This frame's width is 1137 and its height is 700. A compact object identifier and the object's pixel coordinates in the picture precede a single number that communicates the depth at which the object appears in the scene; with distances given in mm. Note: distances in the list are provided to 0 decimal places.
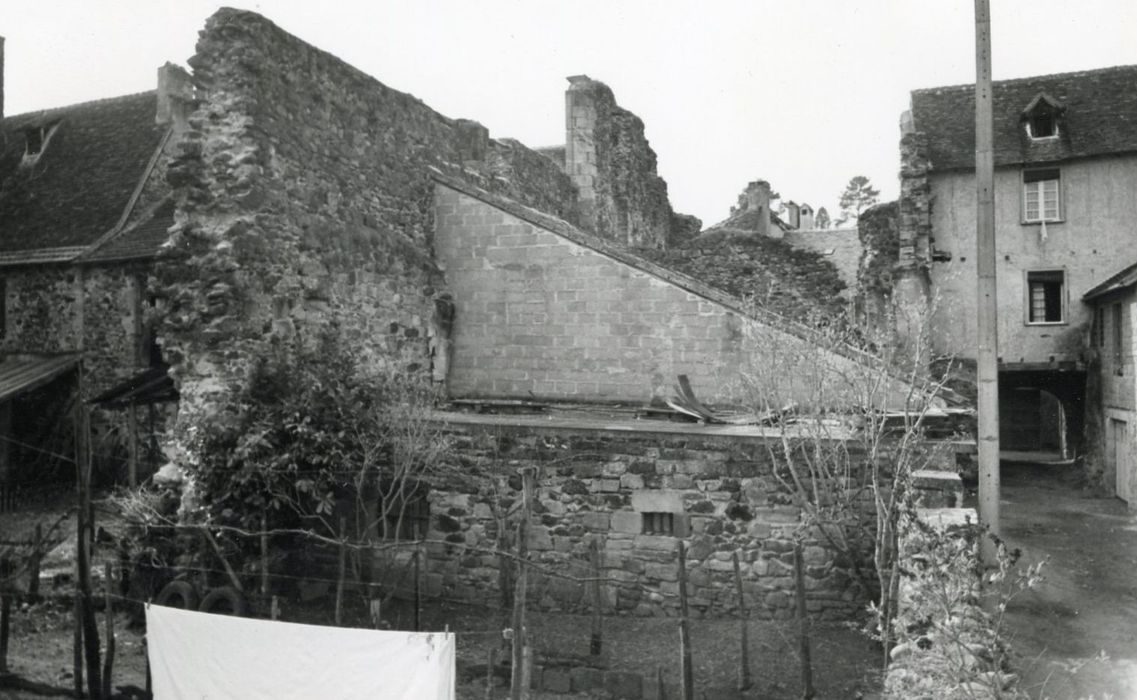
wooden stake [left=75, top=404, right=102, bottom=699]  8156
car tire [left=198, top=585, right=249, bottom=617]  8852
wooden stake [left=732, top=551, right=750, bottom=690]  7770
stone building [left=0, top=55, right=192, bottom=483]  17625
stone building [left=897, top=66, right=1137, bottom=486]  19812
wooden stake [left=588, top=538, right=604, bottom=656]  8586
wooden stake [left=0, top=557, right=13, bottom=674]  8711
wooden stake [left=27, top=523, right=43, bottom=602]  9773
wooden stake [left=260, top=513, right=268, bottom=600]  8773
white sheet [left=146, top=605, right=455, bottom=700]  6824
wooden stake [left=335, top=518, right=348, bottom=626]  8291
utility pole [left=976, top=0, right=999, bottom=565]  8812
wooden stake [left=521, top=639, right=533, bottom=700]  7189
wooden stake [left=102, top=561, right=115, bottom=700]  8188
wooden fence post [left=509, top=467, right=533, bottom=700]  7172
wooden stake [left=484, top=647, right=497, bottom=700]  7426
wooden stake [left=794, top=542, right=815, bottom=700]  7406
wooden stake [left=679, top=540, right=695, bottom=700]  7363
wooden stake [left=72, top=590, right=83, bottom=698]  8266
